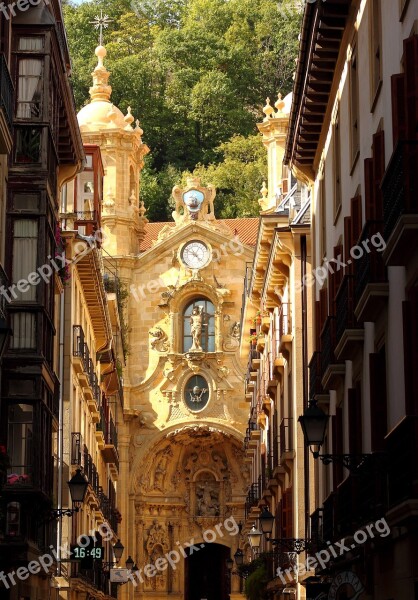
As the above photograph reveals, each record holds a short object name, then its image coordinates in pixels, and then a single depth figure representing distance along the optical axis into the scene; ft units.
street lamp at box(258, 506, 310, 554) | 104.21
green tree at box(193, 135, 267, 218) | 325.01
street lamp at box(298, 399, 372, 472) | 63.82
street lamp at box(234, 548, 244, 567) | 172.65
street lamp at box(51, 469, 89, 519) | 87.20
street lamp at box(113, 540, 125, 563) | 154.81
